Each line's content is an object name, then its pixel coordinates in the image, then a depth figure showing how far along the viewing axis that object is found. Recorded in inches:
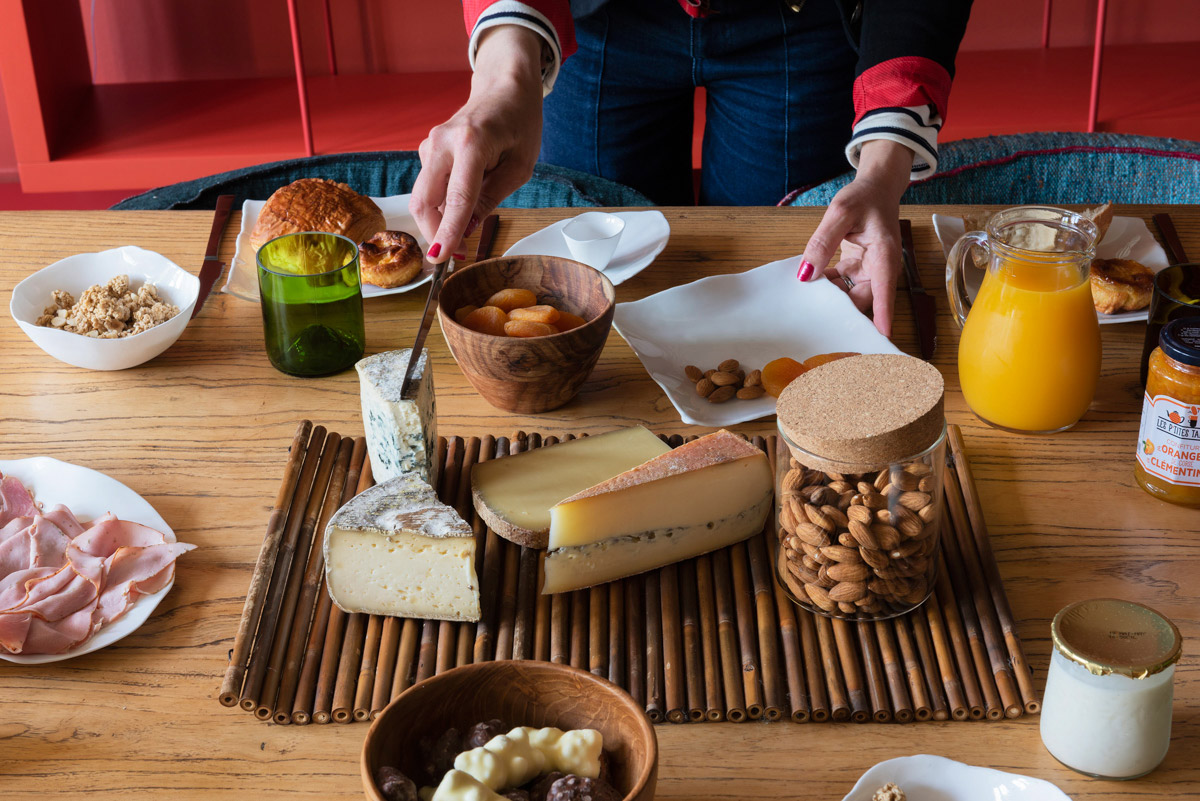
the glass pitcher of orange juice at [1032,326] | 40.3
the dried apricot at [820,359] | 46.0
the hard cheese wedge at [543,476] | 37.4
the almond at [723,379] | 46.2
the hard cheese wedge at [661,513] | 35.5
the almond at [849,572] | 33.2
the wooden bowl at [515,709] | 25.4
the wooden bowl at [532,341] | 43.1
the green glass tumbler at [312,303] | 48.3
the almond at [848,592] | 33.5
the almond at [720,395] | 46.0
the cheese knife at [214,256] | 56.4
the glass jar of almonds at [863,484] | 31.9
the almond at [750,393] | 45.9
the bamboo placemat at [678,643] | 31.5
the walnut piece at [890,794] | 26.7
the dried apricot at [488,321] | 44.6
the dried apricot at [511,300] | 46.3
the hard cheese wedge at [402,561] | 33.9
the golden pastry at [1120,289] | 50.7
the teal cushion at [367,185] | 70.8
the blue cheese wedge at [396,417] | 38.5
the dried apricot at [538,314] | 44.7
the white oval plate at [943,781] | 27.1
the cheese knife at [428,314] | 39.4
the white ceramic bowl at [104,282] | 48.2
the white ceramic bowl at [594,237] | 55.5
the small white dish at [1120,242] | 55.7
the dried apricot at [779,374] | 45.5
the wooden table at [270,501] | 29.7
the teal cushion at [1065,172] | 72.6
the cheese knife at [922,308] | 50.1
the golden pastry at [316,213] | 57.7
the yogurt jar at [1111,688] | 27.0
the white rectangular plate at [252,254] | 55.5
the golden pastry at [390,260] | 55.2
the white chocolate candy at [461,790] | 23.0
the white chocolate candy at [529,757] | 24.1
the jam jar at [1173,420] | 35.6
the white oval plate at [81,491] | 39.4
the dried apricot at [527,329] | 44.1
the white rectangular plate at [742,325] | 49.3
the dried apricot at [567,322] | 45.0
